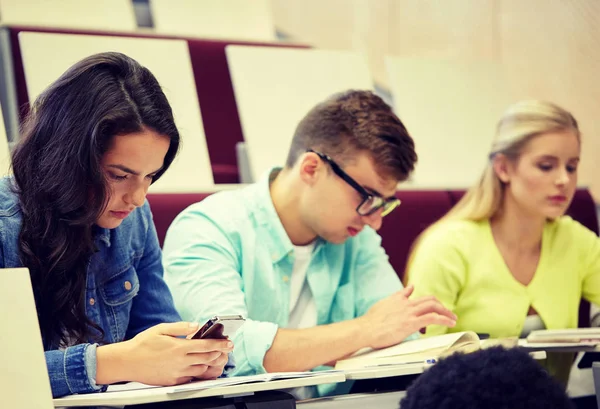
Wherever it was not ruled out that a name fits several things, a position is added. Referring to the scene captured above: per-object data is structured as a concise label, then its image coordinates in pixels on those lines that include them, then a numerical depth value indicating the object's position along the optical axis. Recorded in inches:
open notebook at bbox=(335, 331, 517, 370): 75.4
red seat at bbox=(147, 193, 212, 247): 89.3
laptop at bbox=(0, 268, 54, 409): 62.0
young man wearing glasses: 80.5
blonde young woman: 92.1
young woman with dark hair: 67.9
